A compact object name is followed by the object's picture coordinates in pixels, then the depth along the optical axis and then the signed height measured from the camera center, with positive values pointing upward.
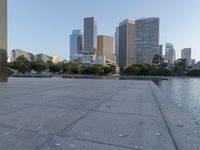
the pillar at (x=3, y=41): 16.72 +2.97
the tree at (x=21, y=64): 66.94 +2.74
